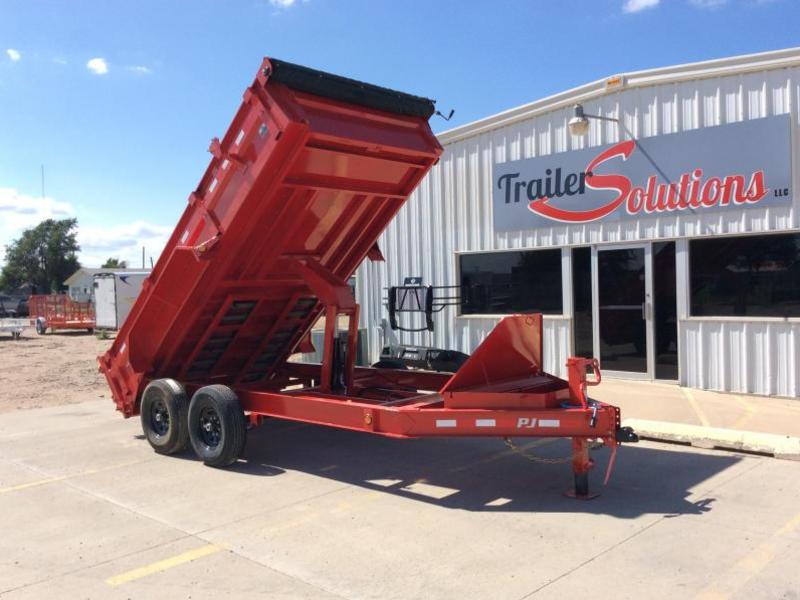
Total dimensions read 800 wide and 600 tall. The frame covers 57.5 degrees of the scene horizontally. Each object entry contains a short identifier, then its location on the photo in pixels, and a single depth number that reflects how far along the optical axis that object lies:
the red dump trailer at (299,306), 6.10
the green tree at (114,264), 100.29
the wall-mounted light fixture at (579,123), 11.19
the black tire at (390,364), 9.75
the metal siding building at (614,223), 9.85
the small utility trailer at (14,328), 30.34
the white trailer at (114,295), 31.16
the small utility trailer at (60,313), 33.84
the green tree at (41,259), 81.44
